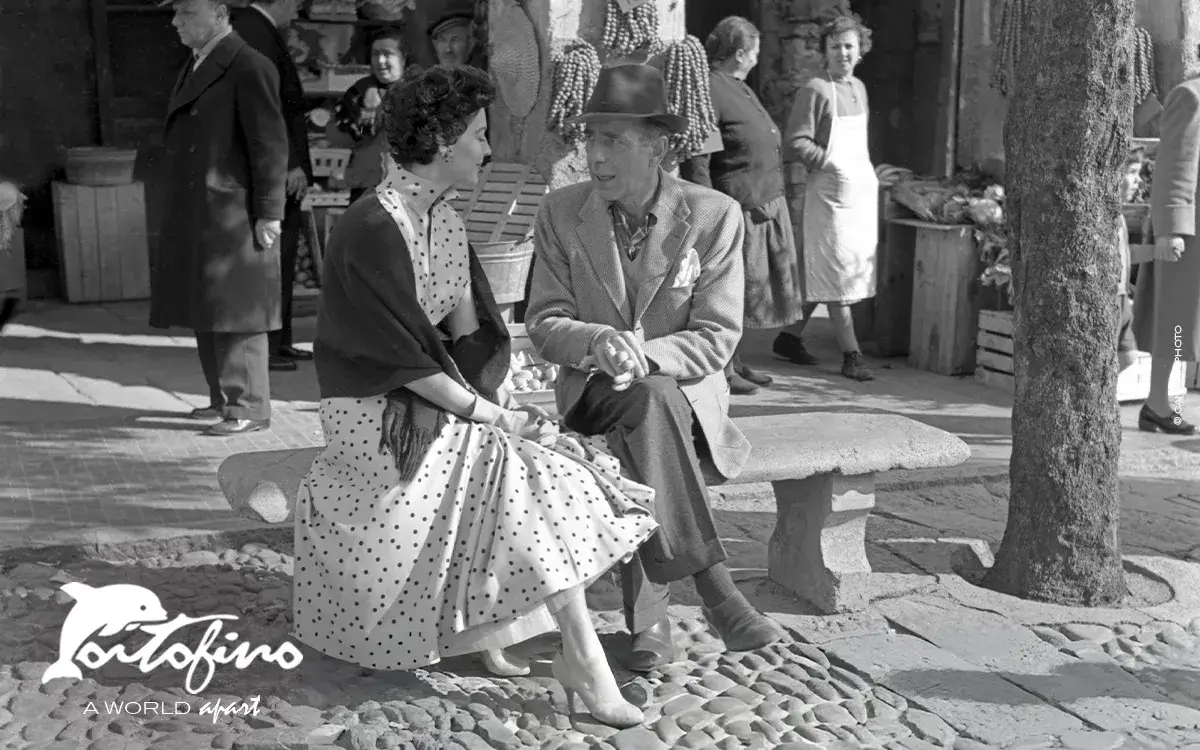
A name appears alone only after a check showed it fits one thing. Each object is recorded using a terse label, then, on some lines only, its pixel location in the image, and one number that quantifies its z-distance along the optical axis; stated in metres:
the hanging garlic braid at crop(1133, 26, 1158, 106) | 8.50
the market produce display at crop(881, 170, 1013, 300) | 7.99
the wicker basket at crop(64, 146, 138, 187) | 9.77
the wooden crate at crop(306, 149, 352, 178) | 9.78
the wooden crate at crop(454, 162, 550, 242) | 6.82
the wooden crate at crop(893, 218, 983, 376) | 8.15
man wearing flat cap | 8.93
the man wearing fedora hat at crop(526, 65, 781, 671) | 4.09
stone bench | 4.43
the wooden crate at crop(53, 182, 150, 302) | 9.82
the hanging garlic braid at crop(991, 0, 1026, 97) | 8.48
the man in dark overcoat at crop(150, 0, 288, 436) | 6.31
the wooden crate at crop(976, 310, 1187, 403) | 7.61
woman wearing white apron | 7.98
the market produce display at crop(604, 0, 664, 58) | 7.00
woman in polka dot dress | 3.75
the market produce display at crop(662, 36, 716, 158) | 7.16
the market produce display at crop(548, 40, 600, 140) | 6.89
